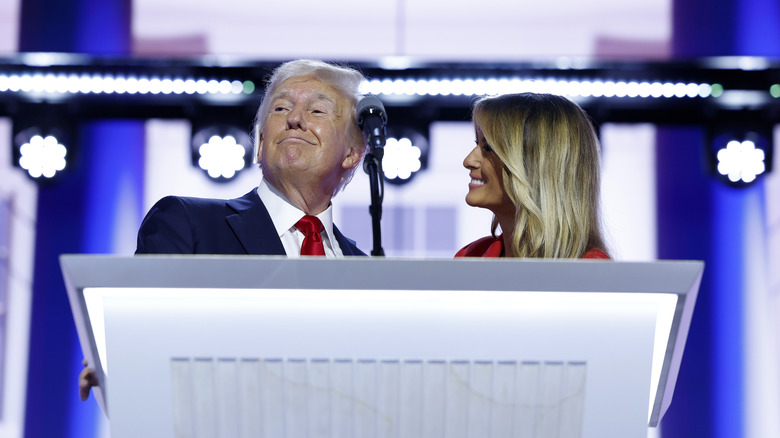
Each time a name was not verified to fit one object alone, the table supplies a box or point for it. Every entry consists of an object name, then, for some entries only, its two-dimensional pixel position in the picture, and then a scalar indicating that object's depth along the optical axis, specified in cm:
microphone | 311
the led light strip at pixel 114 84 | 718
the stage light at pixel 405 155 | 754
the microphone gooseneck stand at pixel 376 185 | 283
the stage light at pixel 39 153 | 759
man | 346
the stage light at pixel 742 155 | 767
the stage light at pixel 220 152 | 751
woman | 348
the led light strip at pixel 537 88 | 701
